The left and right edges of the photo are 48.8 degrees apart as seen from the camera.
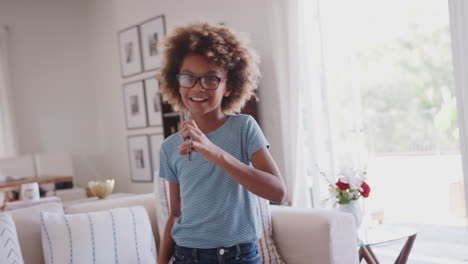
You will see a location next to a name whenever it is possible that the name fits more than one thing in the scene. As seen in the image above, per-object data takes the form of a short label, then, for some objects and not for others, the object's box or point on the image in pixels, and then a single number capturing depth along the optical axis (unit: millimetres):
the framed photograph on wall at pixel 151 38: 5453
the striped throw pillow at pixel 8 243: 2188
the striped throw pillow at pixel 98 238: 2338
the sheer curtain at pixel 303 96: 3889
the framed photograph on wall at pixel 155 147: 5621
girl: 1253
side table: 2623
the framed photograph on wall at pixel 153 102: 5605
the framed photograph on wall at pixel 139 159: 5809
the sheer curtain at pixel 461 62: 2988
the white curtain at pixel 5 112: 6074
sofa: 2373
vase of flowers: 2688
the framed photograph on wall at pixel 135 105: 5855
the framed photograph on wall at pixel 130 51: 5852
